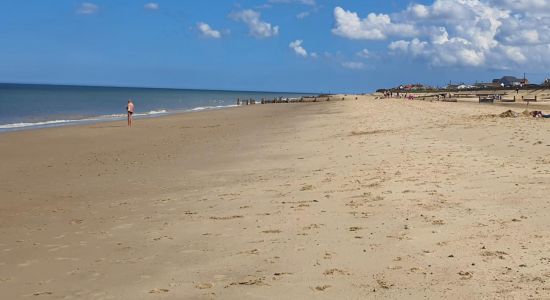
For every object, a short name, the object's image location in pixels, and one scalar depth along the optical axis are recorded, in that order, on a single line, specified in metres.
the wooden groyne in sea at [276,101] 98.12
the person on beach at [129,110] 35.03
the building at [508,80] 142.57
